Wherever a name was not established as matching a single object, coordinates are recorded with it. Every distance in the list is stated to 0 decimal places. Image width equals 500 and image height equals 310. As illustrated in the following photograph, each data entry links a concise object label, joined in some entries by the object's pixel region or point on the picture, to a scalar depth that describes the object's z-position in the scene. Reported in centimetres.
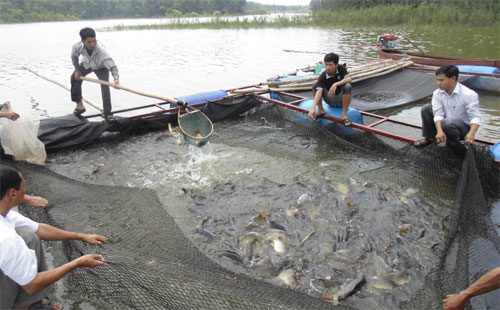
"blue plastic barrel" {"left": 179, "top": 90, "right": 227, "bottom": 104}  800
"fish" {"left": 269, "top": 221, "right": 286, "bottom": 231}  418
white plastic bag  534
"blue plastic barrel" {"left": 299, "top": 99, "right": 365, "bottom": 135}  660
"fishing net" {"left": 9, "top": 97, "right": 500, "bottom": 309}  292
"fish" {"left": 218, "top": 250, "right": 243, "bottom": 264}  373
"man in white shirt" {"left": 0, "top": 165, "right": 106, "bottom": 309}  220
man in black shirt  652
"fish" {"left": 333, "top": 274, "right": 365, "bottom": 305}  312
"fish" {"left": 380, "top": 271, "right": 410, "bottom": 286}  331
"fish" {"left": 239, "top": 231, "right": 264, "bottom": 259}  380
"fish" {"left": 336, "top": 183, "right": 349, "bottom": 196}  497
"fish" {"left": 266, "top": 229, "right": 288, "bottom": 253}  383
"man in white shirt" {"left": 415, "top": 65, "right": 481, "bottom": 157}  486
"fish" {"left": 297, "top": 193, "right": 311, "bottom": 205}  475
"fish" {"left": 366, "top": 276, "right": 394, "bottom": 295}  322
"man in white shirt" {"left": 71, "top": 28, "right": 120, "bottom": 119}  670
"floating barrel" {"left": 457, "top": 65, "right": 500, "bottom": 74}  1037
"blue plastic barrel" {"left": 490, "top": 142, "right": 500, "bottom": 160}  460
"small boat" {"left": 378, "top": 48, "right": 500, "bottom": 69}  1141
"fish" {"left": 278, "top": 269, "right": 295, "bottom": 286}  339
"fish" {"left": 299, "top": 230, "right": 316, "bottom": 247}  393
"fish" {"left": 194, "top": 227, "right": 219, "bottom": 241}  410
